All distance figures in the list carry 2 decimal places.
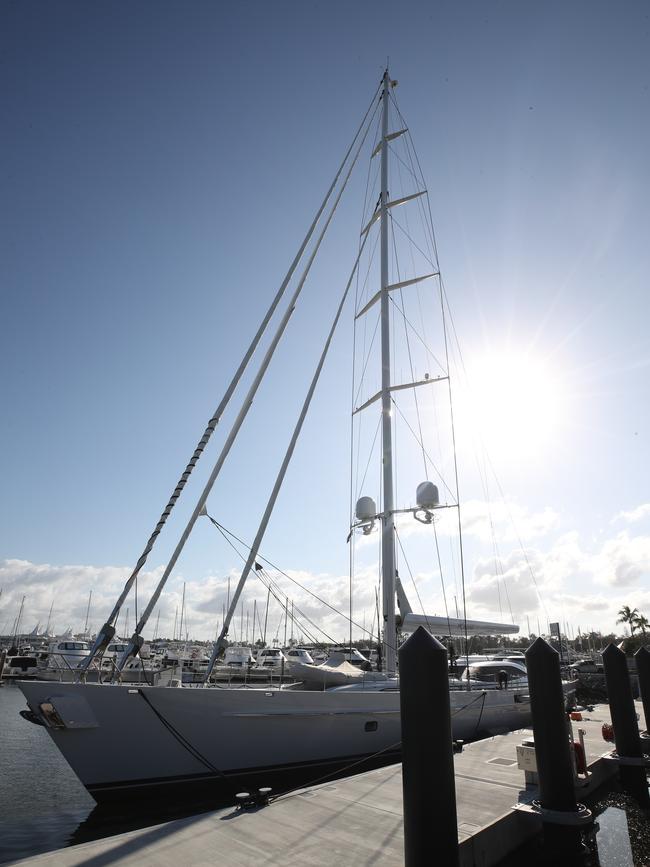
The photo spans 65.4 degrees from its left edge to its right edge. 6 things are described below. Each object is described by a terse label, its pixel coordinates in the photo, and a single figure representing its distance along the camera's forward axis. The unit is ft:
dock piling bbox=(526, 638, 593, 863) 19.65
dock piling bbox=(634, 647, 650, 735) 38.59
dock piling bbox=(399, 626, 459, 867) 13.48
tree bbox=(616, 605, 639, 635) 226.21
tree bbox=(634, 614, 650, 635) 221.05
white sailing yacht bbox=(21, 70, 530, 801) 28.60
